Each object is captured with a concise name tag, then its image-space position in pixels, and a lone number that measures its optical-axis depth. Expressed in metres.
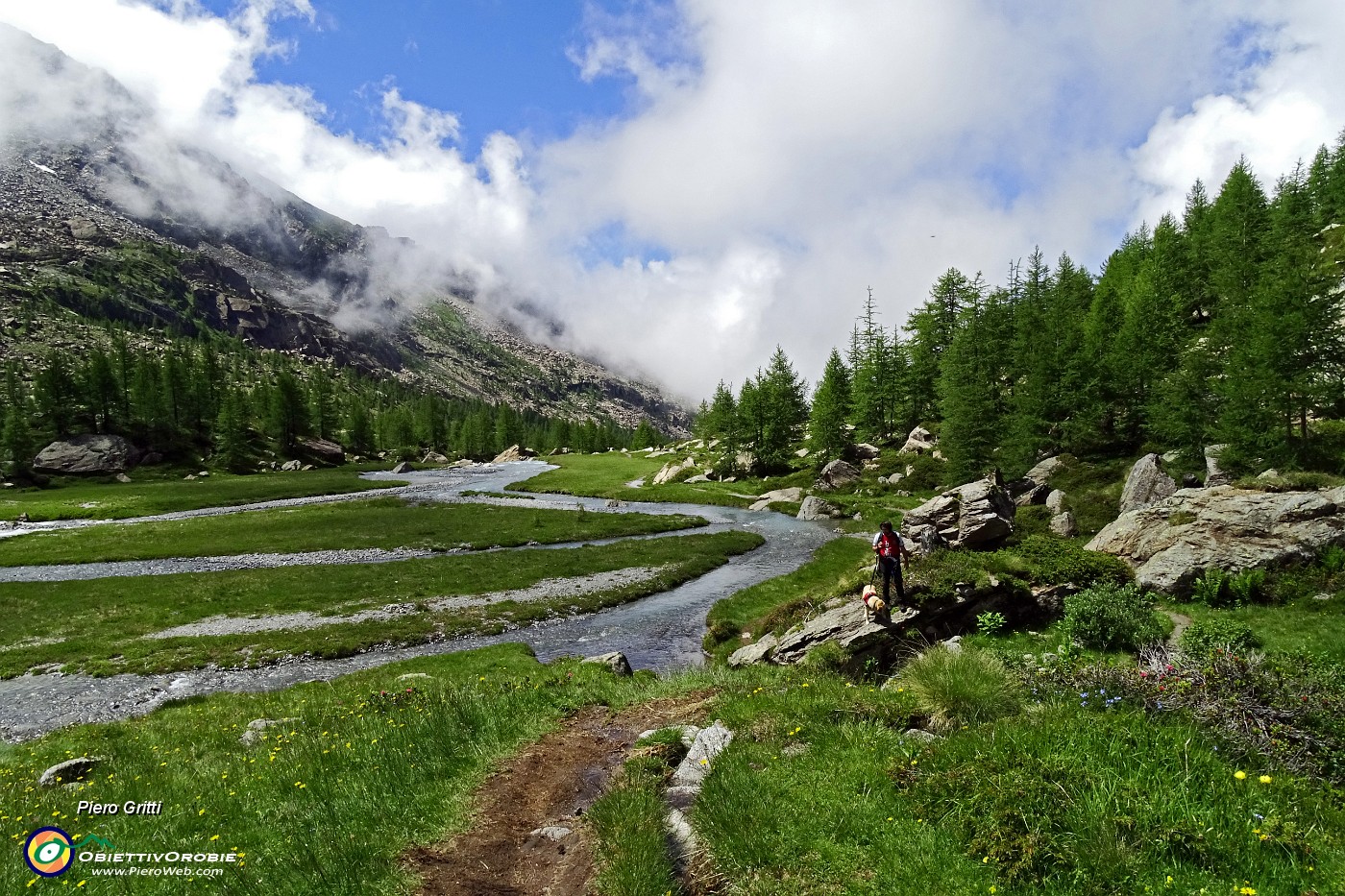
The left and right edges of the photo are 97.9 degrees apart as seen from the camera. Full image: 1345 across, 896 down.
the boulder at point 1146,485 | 37.69
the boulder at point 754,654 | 21.80
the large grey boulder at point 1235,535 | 21.19
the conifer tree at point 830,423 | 85.44
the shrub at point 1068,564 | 21.45
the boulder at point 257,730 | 14.84
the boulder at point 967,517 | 25.66
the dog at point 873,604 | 18.70
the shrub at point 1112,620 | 16.92
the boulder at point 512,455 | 195.12
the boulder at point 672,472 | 101.56
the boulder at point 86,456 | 108.62
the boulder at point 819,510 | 65.19
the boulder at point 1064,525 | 36.94
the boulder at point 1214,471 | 38.34
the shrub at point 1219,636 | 13.68
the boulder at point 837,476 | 77.44
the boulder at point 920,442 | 78.00
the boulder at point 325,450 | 154.88
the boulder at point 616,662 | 21.97
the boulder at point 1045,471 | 53.69
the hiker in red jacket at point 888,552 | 19.06
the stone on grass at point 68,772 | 13.09
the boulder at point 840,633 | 18.64
